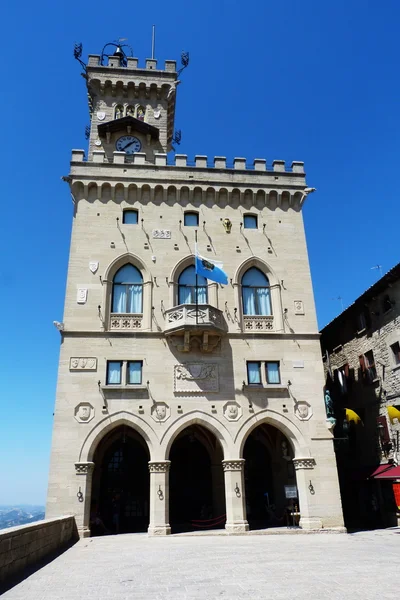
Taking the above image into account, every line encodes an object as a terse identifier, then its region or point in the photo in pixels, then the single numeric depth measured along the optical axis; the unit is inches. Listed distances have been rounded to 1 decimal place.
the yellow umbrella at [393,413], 935.0
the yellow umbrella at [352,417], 1070.4
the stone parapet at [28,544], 437.4
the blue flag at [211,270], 932.6
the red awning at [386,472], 899.4
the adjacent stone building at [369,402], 989.4
